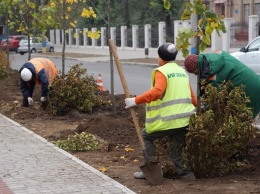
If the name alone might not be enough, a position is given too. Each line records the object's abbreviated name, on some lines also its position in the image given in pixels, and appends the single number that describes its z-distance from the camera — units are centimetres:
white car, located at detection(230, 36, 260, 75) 1882
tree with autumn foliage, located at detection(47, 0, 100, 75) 1290
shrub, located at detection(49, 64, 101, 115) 1200
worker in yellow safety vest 689
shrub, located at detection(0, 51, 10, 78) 1973
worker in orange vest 1227
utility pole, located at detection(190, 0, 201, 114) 719
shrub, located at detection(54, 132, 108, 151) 909
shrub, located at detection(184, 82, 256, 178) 680
